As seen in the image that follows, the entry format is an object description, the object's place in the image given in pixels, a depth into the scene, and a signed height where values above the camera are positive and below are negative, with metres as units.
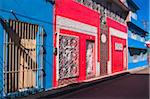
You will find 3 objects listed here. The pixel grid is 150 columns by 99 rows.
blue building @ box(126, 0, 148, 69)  22.36 +1.59
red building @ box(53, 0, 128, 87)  10.23 +0.89
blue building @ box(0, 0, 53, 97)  7.21 +0.33
